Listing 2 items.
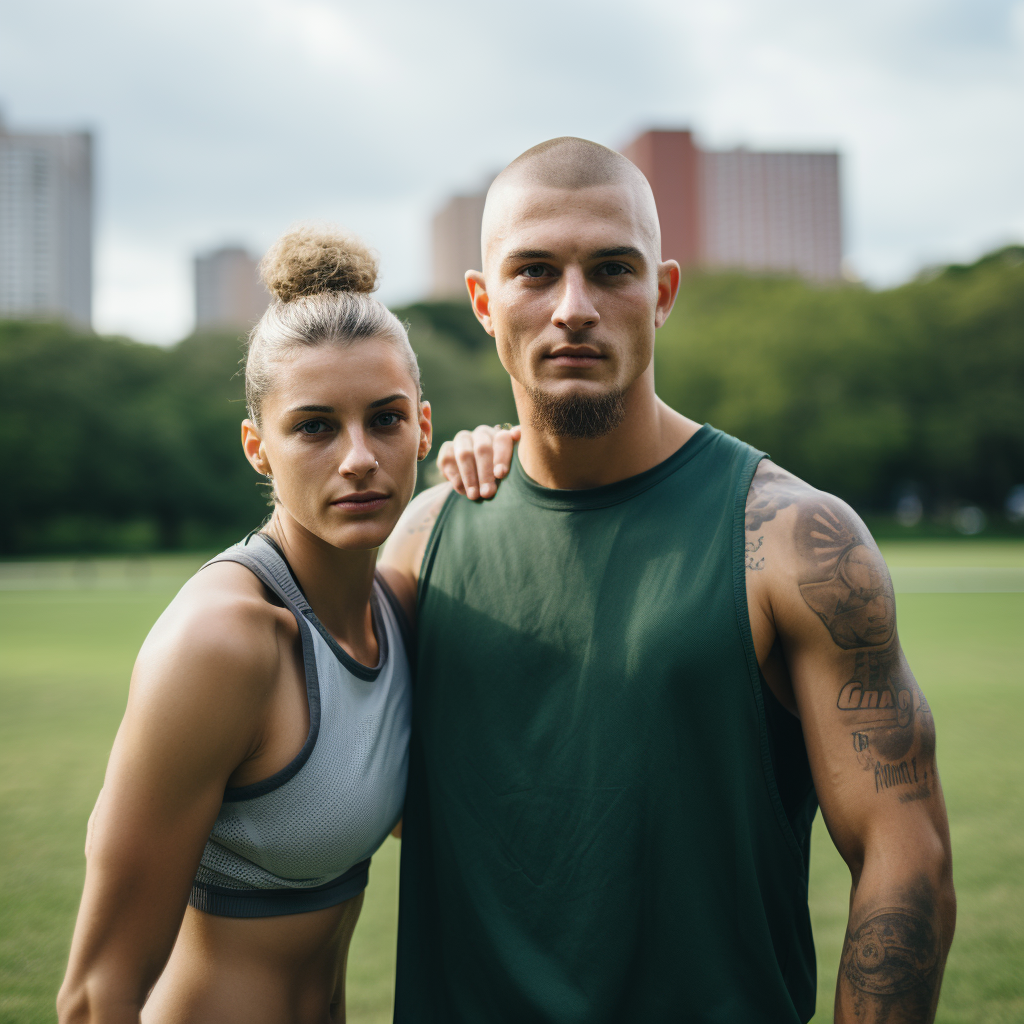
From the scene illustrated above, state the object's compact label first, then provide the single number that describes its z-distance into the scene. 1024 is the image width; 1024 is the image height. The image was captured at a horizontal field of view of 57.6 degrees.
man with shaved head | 2.29
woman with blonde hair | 2.02
